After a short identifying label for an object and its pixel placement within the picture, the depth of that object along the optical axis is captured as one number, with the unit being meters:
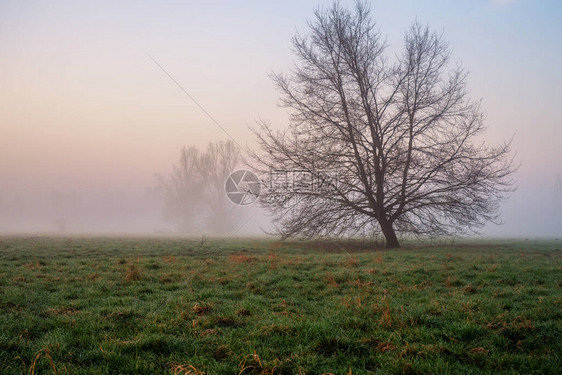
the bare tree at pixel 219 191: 53.41
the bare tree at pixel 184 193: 57.69
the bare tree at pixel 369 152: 18.41
